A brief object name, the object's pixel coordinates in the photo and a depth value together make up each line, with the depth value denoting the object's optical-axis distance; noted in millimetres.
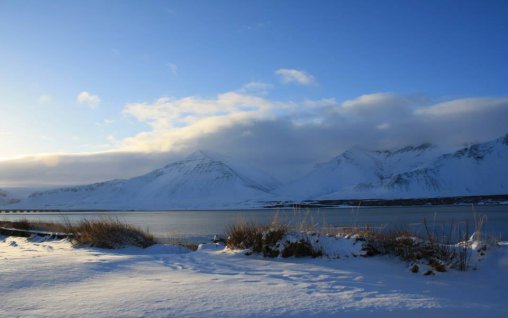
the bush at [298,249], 9685
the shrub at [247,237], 10359
